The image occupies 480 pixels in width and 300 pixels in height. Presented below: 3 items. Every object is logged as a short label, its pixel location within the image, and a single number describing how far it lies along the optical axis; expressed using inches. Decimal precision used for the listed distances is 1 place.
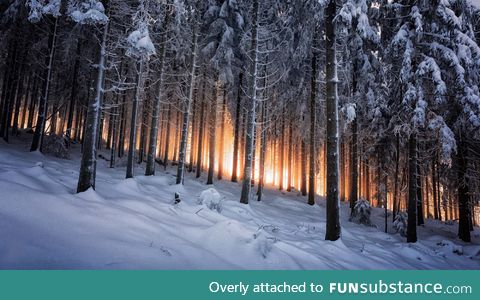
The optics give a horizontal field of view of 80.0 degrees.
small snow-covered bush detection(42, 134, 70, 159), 695.7
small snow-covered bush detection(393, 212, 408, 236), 529.6
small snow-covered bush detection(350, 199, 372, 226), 592.7
